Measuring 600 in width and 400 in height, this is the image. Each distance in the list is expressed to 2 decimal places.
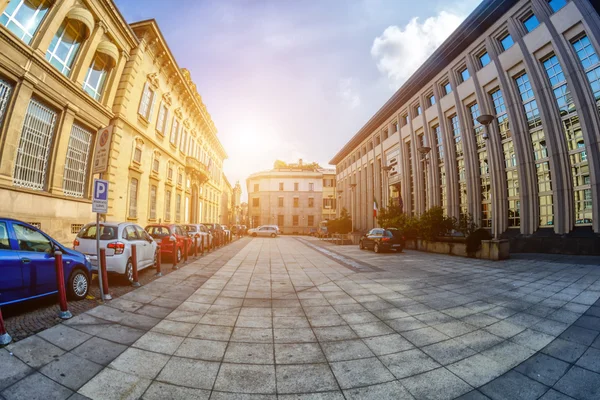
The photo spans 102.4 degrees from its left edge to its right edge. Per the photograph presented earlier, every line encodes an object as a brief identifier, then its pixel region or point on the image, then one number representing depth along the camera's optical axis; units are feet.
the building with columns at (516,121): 42.16
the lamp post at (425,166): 79.46
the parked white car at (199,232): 43.09
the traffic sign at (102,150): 17.58
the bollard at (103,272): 17.08
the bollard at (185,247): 33.01
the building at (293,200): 182.09
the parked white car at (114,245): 20.53
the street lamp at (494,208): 54.47
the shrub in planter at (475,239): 40.65
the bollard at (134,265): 20.69
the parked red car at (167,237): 33.12
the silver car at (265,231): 126.93
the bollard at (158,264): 24.79
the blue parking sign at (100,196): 17.08
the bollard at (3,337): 9.86
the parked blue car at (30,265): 12.38
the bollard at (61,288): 13.05
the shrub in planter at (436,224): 50.06
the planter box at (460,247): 38.11
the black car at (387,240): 49.93
